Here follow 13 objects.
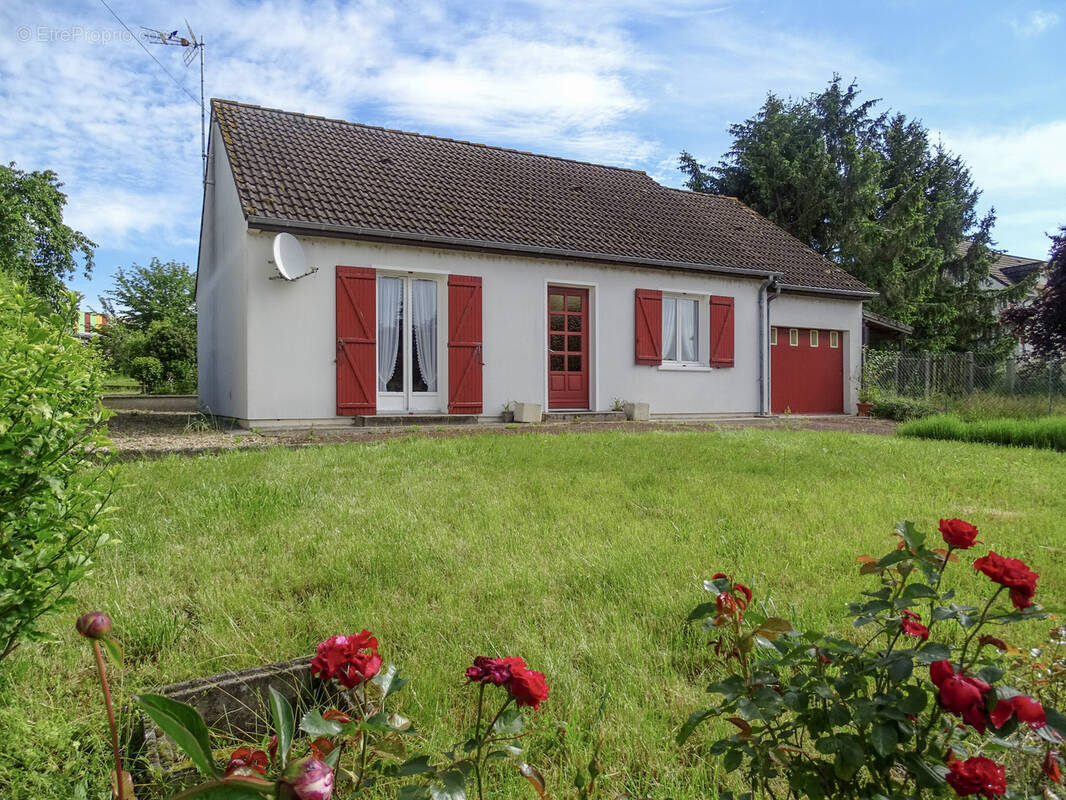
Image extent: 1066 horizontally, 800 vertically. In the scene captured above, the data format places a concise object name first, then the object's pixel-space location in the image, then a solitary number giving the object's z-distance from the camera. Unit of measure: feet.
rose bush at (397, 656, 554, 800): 3.02
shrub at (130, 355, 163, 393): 64.28
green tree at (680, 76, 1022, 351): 65.41
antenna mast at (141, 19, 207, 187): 41.14
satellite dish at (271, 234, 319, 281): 26.45
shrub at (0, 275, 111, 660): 4.17
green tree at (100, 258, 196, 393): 66.85
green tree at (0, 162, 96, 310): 67.05
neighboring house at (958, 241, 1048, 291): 87.92
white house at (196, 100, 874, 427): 28.55
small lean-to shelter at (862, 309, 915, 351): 51.01
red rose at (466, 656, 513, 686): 3.10
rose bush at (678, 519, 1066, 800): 2.83
